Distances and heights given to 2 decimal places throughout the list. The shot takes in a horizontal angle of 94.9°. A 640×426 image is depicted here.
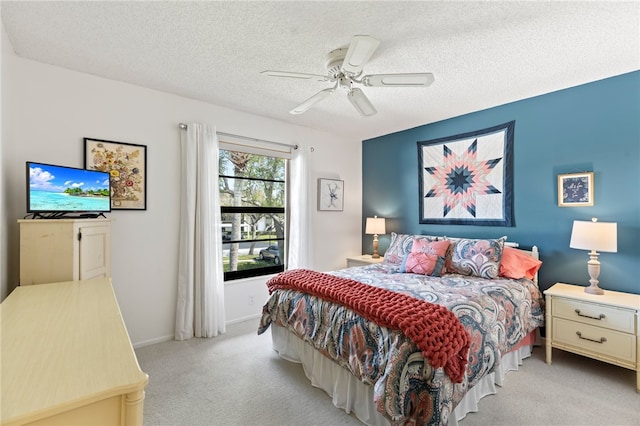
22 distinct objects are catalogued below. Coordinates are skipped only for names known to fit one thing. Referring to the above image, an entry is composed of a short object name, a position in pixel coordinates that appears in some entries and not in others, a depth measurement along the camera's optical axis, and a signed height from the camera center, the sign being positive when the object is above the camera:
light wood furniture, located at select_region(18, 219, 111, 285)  1.90 -0.25
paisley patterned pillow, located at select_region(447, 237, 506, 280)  2.77 -0.45
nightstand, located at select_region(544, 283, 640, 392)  2.16 -0.90
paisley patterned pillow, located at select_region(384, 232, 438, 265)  3.38 -0.44
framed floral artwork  2.62 +0.42
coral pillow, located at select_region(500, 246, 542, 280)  2.74 -0.51
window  3.59 +0.01
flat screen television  1.96 +0.15
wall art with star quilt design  3.25 +0.41
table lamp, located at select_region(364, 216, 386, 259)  4.23 -0.24
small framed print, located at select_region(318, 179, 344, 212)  4.30 +0.26
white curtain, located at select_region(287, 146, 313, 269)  3.91 -0.02
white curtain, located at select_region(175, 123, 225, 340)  3.04 -0.32
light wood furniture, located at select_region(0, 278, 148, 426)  0.73 -0.46
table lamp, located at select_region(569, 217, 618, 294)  2.33 -0.24
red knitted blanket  1.53 -0.61
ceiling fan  1.74 +0.95
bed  1.53 -0.75
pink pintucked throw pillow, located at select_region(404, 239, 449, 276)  2.88 -0.47
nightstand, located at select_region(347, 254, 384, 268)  4.09 -0.69
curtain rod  3.05 +0.89
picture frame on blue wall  2.70 +0.20
